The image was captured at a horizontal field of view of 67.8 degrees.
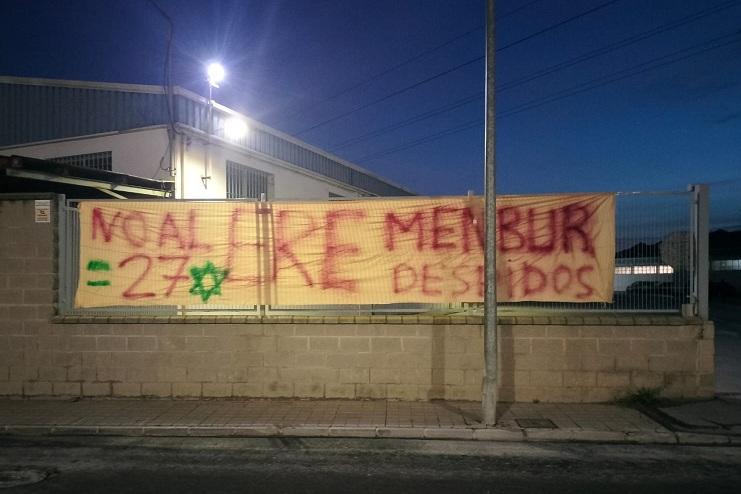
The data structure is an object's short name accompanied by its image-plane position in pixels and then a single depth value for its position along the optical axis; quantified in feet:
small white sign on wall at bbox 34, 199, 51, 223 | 26.16
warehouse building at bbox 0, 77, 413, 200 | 39.63
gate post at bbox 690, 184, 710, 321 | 24.41
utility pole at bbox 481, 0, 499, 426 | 21.03
